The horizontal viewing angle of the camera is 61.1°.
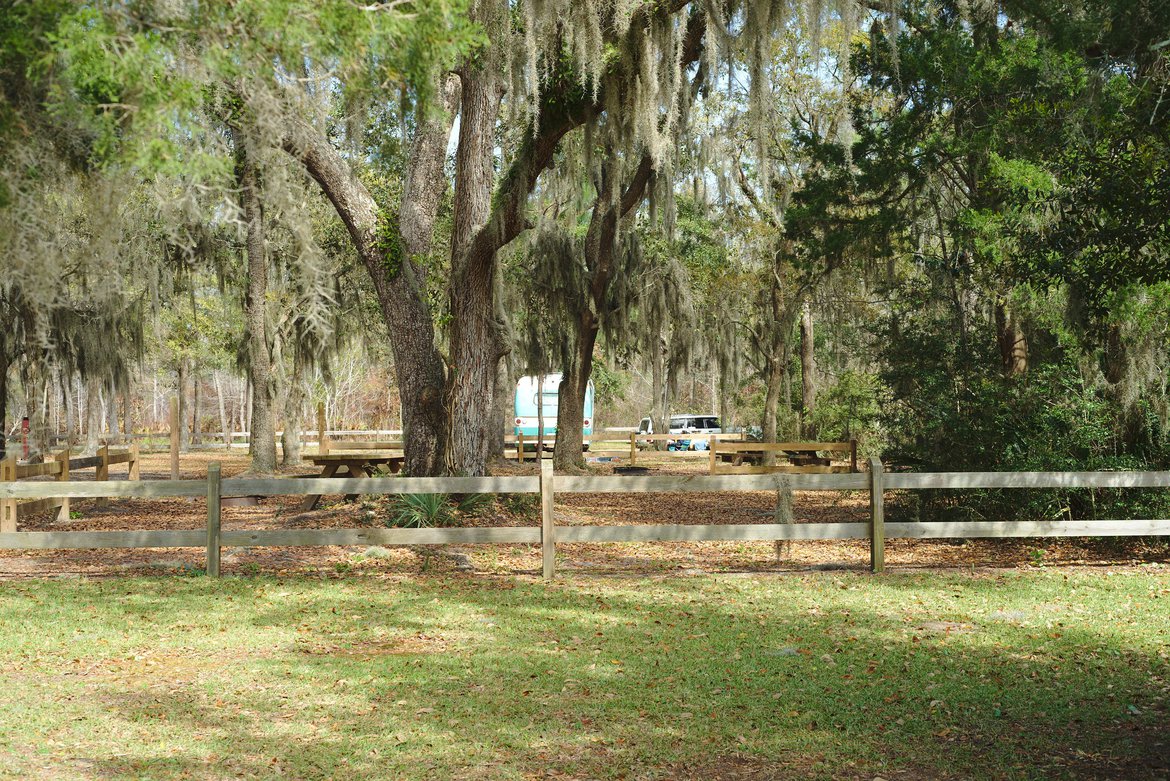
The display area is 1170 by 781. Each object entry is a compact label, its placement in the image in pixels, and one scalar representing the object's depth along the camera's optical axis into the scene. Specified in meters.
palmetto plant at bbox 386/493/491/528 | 10.93
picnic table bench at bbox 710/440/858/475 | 15.49
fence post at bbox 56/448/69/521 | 12.10
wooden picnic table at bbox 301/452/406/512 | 12.62
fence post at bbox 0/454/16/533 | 10.41
